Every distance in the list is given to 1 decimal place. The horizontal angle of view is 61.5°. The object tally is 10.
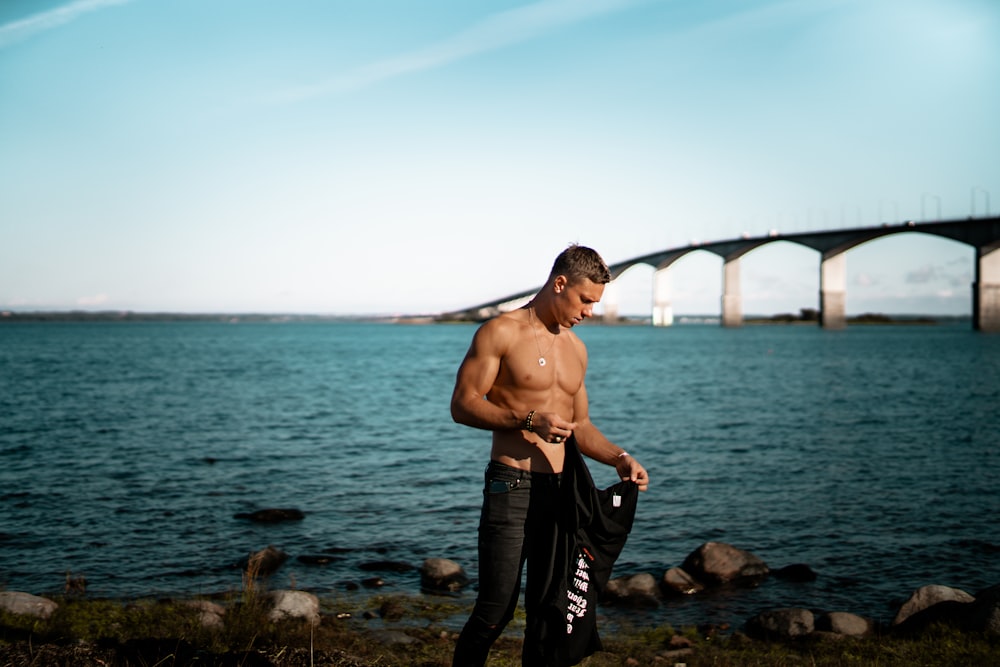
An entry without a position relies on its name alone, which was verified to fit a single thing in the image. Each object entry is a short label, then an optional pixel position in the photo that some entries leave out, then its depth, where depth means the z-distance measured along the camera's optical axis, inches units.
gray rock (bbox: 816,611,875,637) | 309.7
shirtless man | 166.4
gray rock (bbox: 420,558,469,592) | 389.1
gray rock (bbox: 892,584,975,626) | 317.4
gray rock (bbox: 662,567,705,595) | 380.8
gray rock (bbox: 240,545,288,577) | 415.5
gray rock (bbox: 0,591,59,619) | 296.1
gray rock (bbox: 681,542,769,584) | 394.9
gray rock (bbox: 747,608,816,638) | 309.3
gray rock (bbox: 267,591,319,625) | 309.9
